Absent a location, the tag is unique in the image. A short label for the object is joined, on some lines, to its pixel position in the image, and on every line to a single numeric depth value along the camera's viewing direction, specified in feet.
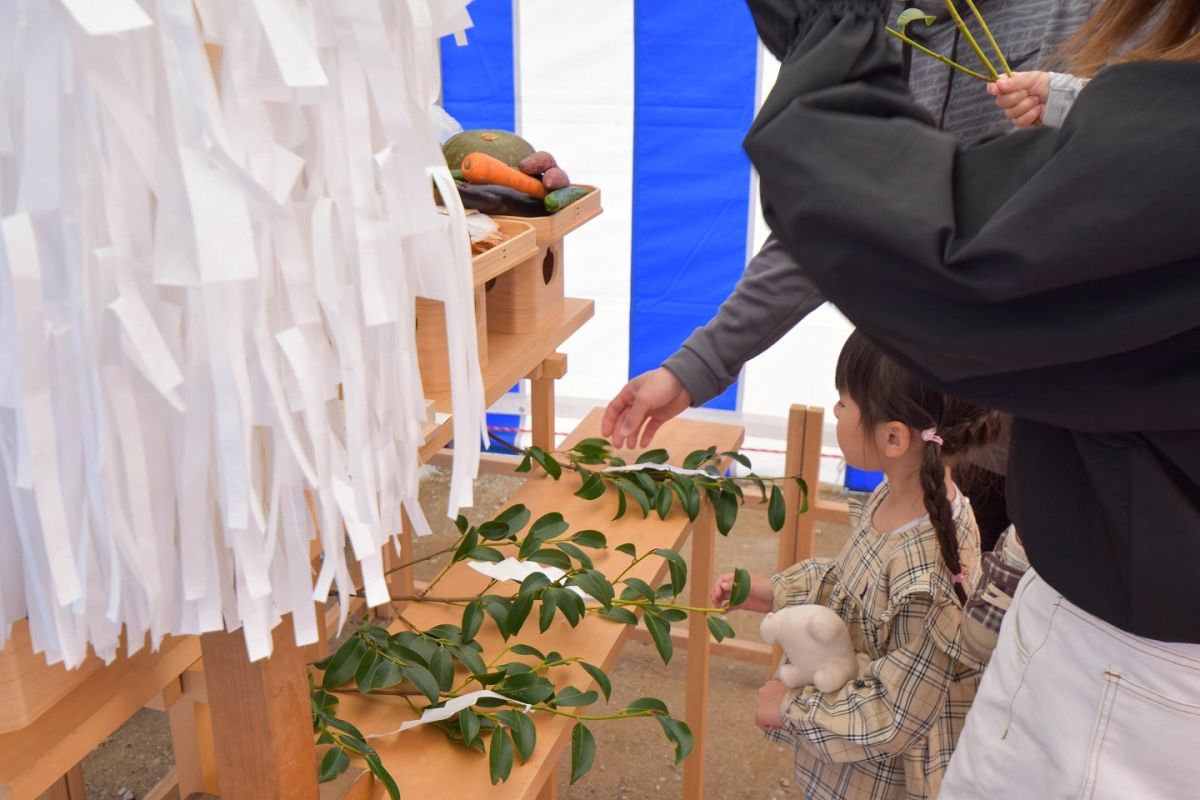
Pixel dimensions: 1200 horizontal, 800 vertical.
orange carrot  4.20
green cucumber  4.37
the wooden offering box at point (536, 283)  4.40
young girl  4.00
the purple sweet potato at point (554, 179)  4.42
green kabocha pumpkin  4.47
